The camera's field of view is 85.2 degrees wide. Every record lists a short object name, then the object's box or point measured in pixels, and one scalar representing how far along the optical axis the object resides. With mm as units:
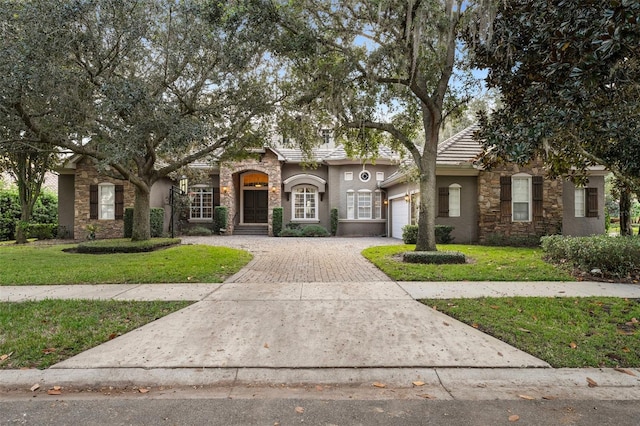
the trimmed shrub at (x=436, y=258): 9555
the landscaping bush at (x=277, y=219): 20203
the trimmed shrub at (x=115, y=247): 11984
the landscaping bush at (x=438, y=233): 14478
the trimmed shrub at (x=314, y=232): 19812
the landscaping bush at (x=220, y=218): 20406
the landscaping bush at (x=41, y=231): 16853
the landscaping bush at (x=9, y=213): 16906
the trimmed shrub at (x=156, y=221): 17442
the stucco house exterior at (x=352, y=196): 14914
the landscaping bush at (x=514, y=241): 14406
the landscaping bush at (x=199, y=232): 19831
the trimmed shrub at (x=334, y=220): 20500
